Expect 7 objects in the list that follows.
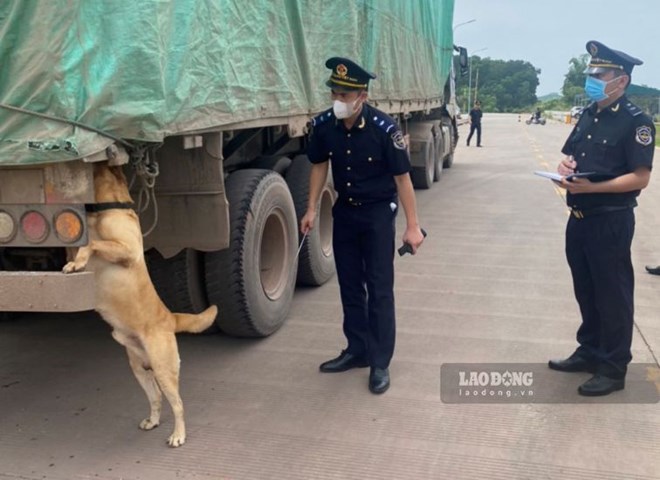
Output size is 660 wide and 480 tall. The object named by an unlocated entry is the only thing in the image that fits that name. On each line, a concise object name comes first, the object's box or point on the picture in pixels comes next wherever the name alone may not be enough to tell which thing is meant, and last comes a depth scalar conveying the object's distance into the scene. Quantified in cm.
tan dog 299
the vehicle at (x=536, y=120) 4984
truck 280
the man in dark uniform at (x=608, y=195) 358
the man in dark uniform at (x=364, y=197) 377
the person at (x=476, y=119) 2441
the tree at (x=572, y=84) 9570
